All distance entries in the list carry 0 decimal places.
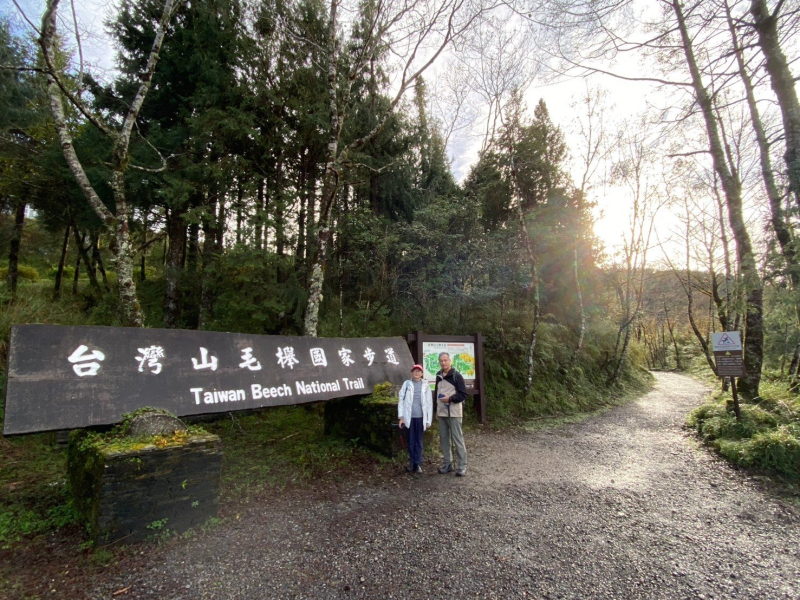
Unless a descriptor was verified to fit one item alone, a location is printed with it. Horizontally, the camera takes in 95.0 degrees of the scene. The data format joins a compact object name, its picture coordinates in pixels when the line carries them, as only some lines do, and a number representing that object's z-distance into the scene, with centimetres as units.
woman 534
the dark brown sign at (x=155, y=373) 340
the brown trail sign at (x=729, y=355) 679
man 532
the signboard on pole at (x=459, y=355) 786
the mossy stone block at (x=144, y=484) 309
